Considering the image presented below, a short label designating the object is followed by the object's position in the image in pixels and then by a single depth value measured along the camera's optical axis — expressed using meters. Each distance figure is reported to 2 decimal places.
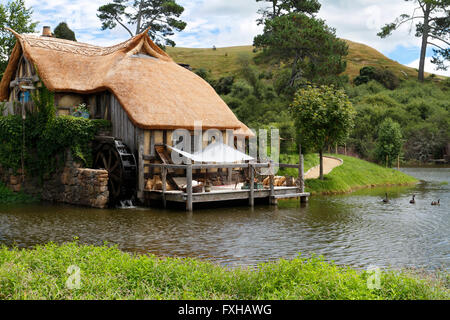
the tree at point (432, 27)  61.12
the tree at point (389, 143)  35.38
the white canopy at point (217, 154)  21.06
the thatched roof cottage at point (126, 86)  21.83
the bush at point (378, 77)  68.25
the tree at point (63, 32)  40.94
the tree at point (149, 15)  48.84
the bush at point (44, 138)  22.02
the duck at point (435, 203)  21.22
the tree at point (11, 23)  38.34
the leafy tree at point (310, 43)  46.84
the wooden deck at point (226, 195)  19.27
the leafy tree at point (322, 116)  26.12
